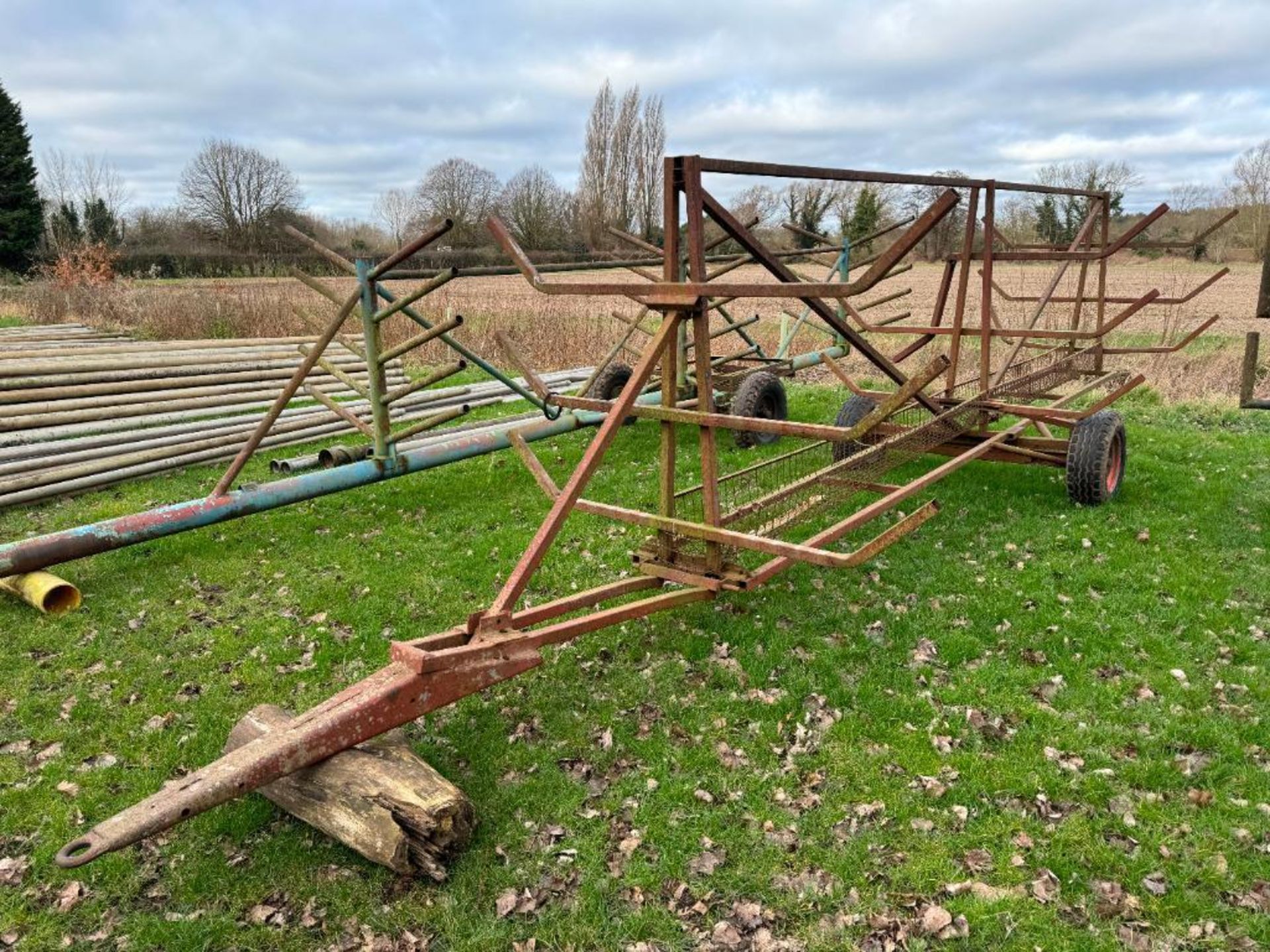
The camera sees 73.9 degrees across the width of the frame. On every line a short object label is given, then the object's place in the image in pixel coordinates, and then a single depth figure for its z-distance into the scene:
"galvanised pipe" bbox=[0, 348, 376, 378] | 9.28
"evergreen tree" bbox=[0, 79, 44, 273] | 40.47
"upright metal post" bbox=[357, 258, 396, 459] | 6.21
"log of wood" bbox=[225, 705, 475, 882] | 3.18
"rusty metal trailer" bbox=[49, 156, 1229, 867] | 3.31
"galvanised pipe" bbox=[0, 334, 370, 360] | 11.30
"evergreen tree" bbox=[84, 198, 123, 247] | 45.09
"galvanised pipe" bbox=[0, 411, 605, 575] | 5.24
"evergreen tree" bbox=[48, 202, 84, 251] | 32.94
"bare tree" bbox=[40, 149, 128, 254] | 40.00
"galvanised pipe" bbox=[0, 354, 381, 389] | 9.15
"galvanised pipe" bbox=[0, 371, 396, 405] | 9.00
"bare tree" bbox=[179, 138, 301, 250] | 50.62
